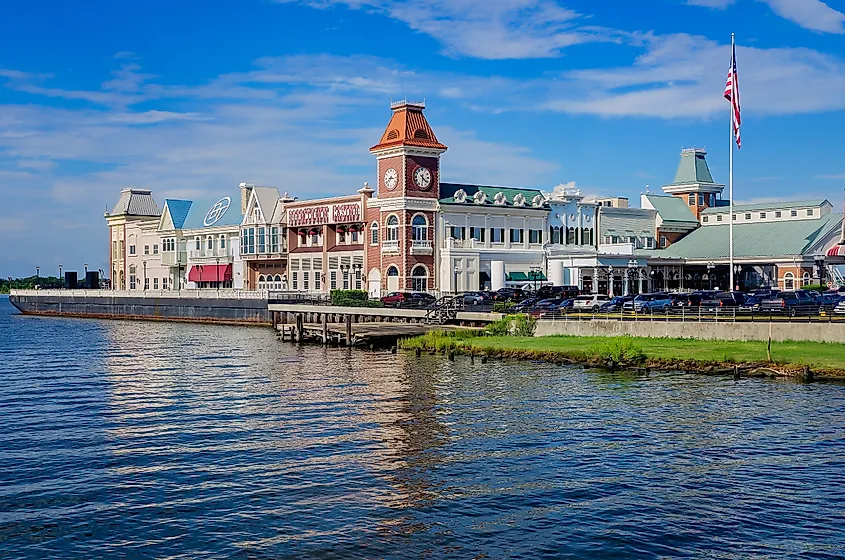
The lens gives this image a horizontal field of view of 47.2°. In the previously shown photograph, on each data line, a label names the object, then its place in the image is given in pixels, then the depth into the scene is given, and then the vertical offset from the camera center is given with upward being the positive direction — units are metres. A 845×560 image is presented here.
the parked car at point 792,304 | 51.75 -1.09
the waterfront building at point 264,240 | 111.88 +6.31
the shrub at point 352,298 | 85.21 -0.51
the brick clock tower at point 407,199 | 93.75 +9.11
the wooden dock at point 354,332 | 64.25 -2.75
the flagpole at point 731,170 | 74.44 +9.01
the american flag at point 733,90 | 67.56 +13.74
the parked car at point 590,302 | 65.03 -0.93
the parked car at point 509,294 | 79.94 -0.37
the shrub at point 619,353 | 45.97 -3.10
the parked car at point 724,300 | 61.62 -0.92
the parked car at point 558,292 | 80.68 -0.21
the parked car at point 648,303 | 60.31 -1.02
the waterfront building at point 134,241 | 137.25 +7.99
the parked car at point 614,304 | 62.38 -1.05
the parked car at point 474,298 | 79.94 -0.62
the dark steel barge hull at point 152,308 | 100.06 -1.41
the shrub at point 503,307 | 68.44 -1.20
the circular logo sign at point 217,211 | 125.81 +11.01
